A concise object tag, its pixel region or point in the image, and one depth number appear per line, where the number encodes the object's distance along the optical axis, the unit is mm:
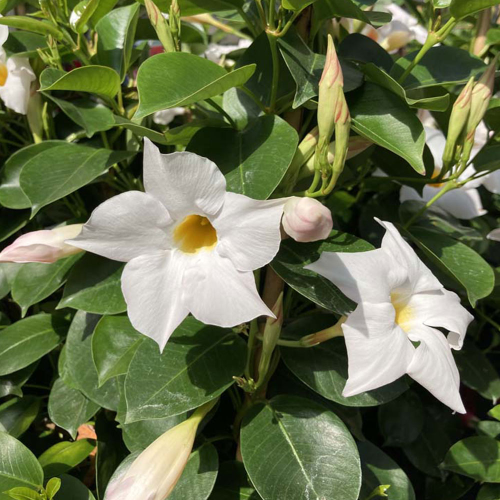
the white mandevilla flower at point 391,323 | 180
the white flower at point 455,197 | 356
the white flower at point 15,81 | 267
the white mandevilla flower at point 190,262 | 175
